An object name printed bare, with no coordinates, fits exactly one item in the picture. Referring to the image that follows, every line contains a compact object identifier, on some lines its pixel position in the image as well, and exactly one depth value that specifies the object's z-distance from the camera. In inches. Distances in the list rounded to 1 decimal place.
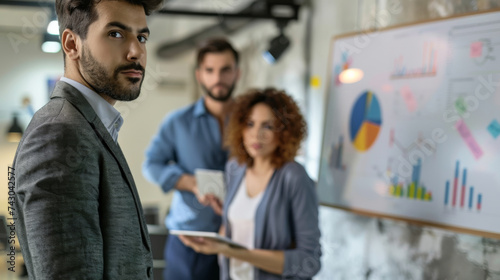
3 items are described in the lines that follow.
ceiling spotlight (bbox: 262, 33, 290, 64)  130.5
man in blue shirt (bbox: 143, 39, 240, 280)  114.6
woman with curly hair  87.0
